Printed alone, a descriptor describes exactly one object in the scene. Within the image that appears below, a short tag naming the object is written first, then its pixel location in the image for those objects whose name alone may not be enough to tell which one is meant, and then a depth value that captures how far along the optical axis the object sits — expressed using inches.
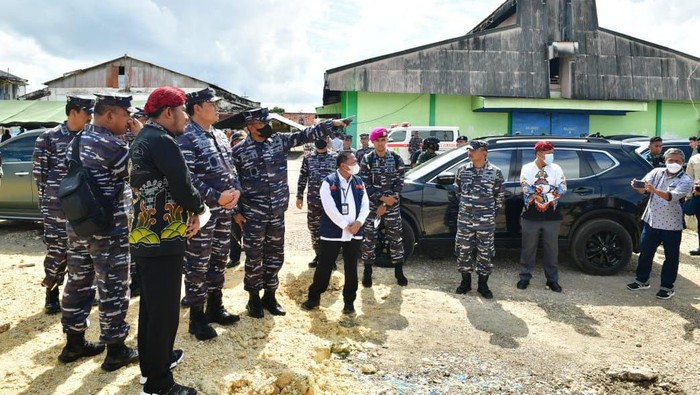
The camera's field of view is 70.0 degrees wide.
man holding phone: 216.8
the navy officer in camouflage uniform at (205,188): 142.7
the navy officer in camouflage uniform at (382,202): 230.4
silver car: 311.4
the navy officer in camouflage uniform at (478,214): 217.3
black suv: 252.4
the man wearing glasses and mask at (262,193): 171.3
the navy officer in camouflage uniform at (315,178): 256.1
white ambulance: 649.0
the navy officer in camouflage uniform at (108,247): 126.0
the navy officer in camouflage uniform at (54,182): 167.4
